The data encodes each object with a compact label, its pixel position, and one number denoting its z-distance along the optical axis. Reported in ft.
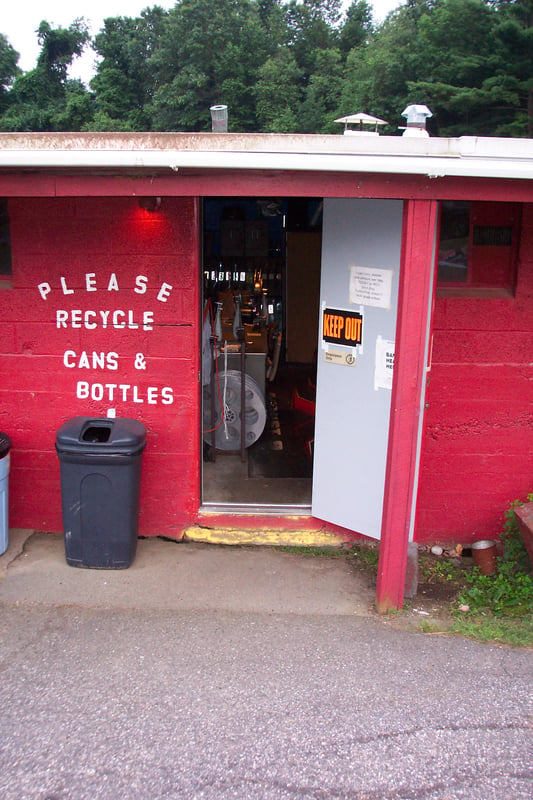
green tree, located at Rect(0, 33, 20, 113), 214.28
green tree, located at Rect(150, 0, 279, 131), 174.29
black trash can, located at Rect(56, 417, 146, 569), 15.07
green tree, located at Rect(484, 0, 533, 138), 91.35
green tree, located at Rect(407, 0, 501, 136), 98.78
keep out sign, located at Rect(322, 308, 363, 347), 15.61
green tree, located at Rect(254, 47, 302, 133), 158.20
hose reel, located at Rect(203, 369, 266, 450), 22.45
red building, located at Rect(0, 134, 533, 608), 14.73
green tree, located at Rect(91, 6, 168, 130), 188.24
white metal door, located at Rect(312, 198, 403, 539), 14.79
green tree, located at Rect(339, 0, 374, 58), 206.08
